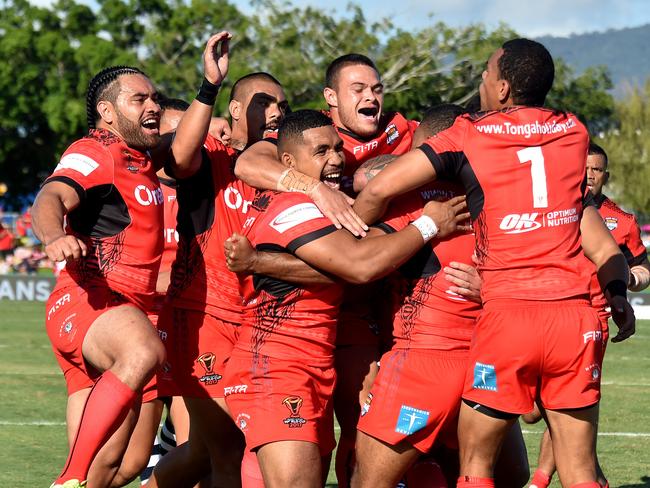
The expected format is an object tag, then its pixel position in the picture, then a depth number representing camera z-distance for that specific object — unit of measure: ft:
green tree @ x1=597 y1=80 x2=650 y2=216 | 215.92
